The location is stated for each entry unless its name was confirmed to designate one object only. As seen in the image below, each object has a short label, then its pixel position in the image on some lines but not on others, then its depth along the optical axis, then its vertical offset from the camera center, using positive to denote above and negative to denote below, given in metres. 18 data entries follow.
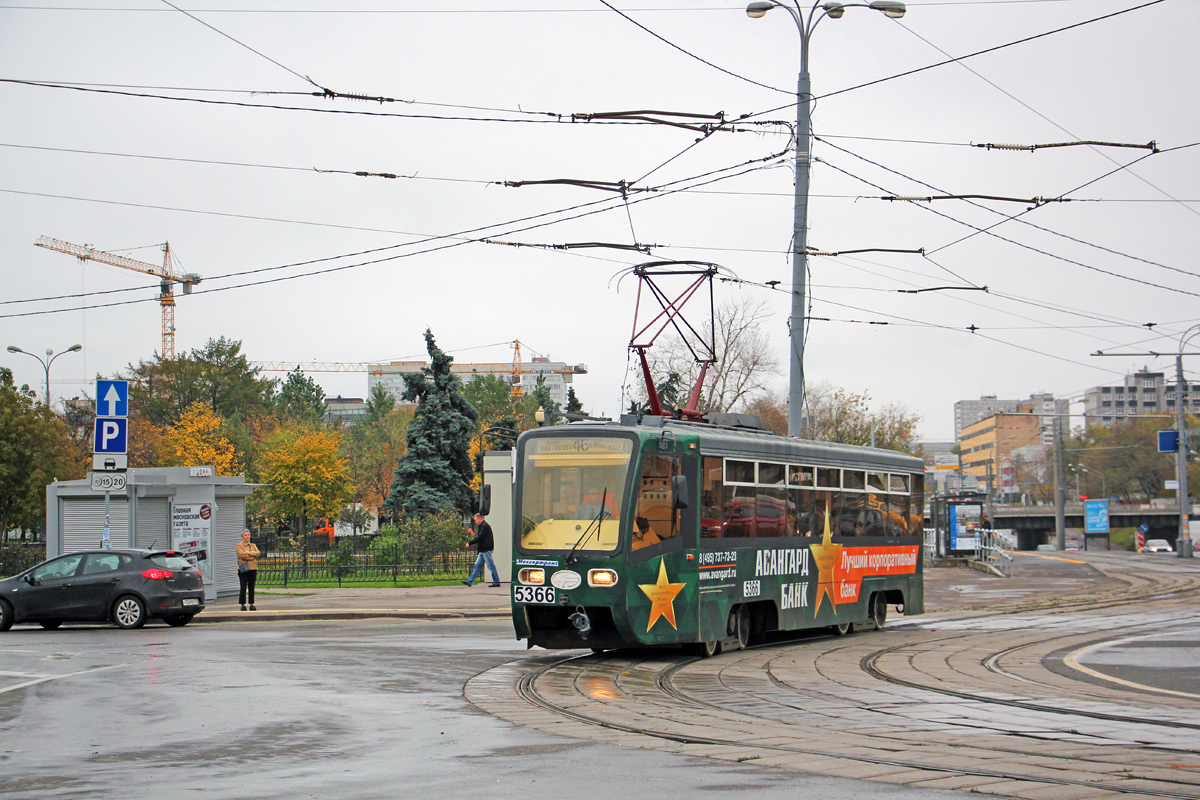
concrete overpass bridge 101.81 -2.13
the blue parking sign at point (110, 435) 22.08 +1.12
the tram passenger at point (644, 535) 14.18 -0.47
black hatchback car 20.33 -1.61
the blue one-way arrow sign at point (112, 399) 22.27 +1.80
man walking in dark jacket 27.11 -1.14
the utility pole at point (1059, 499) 75.56 -0.26
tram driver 14.19 -0.11
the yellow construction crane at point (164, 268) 130.00 +25.84
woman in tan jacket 23.45 -1.36
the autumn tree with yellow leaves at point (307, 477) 63.84 +1.00
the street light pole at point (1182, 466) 52.66 +1.36
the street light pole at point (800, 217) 21.27 +4.98
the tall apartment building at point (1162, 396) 164.48 +14.42
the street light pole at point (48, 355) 50.12 +6.14
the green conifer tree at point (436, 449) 48.91 +1.94
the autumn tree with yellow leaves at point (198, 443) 69.56 +3.13
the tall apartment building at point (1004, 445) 169.88 +7.87
